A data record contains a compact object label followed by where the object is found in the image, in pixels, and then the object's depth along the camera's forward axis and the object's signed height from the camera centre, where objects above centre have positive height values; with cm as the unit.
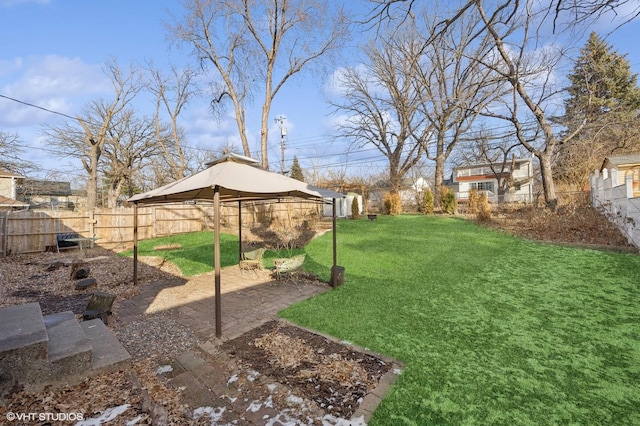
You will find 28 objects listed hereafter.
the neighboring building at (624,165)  1138 +175
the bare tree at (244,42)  1540 +966
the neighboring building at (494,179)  2784 +329
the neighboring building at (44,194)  2241 +167
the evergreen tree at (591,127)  1211 +395
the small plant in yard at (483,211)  1277 -10
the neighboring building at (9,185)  1994 +198
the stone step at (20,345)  221 -106
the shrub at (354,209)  1702 +5
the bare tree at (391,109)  2030 +758
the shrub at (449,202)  1669 +42
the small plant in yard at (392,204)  1802 +35
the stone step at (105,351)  268 -142
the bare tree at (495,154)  2482 +541
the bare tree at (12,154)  1673 +357
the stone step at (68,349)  245 -126
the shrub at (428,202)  1736 +44
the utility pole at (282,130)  2552 +723
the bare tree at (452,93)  1817 +763
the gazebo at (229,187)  381 +36
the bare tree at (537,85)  1158 +524
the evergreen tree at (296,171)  2537 +404
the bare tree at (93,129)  1670 +544
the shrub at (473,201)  1553 +44
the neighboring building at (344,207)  1950 +20
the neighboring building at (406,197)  2107 +106
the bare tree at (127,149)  2189 +501
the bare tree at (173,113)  2059 +741
